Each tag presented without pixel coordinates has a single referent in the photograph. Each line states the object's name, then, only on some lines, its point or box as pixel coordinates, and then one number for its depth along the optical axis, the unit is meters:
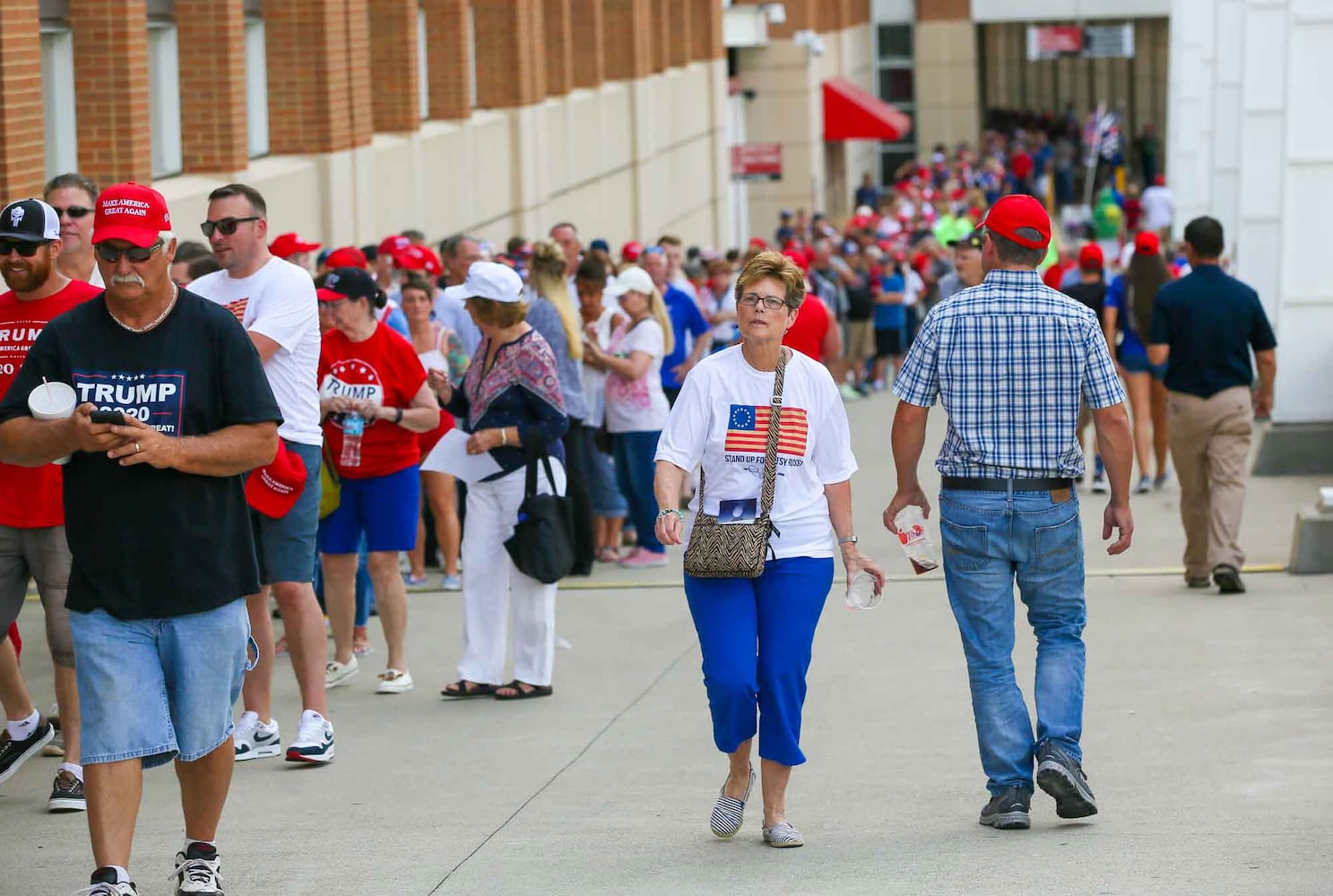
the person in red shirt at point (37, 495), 13.20
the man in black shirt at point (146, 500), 10.86
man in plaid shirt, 12.94
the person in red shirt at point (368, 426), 17.37
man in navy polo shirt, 21.34
